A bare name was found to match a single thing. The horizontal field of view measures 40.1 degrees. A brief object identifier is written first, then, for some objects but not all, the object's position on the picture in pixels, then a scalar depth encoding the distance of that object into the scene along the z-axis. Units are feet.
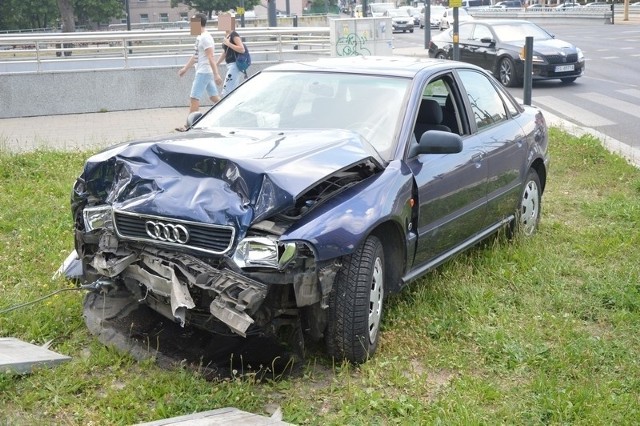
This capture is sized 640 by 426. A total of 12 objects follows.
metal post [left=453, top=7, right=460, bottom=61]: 47.24
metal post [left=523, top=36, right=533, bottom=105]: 40.52
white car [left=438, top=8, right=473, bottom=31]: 153.58
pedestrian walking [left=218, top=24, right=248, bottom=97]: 48.18
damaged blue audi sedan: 14.23
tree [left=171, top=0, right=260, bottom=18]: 247.29
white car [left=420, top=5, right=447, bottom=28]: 193.95
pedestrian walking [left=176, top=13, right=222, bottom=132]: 47.11
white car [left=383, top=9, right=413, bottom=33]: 187.32
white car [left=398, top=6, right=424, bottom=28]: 210.38
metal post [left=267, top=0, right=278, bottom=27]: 105.91
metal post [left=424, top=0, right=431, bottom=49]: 119.03
